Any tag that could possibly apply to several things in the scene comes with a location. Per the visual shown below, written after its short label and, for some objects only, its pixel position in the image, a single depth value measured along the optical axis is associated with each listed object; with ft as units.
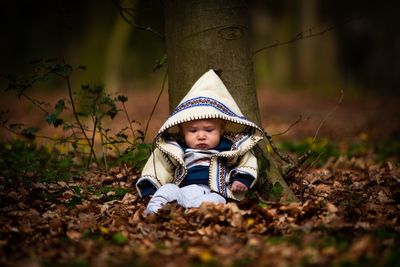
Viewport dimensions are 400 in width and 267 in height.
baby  15.79
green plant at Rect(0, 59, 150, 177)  17.89
